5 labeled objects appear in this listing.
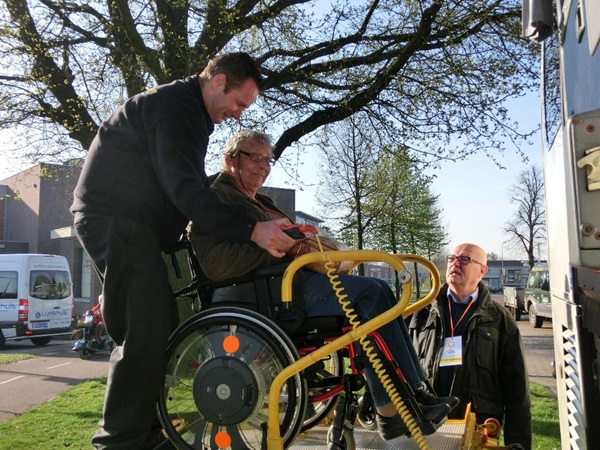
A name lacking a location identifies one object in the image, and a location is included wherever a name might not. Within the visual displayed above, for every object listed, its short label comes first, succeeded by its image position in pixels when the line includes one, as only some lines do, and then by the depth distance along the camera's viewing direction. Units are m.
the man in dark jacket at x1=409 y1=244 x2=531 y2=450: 4.21
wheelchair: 2.51
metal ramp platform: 3.29
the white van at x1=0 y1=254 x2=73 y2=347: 18.80
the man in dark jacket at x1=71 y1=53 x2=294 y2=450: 2.55
